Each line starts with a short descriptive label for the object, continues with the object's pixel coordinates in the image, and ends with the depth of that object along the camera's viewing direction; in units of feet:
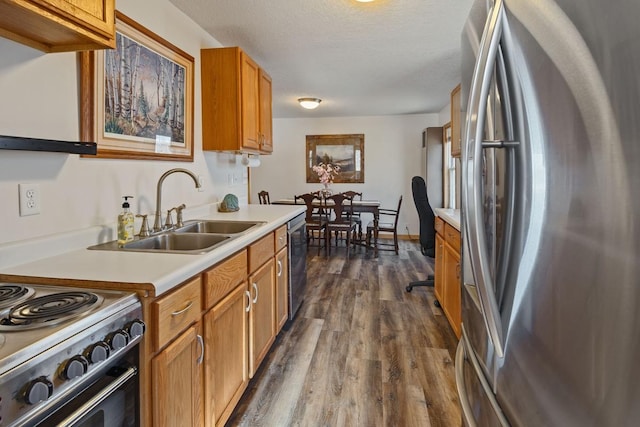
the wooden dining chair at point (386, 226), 18.60
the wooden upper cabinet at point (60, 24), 3.62
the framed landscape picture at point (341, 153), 22.43
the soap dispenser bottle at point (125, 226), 5.61
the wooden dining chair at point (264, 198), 20.02
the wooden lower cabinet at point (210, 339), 3.78
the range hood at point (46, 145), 4.11
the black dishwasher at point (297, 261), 9.38
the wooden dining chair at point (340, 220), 17.49
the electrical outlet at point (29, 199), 4.48
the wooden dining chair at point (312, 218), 17.72
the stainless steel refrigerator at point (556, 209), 1.62
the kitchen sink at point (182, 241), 6.30
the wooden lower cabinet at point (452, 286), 8.35
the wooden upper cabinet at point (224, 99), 9.00
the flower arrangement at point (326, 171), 20.04
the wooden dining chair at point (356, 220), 18.42
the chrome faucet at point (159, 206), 6.65
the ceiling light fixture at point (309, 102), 17.10
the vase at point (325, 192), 18.48
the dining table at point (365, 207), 18.15
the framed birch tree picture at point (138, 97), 5.58
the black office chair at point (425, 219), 11.84
